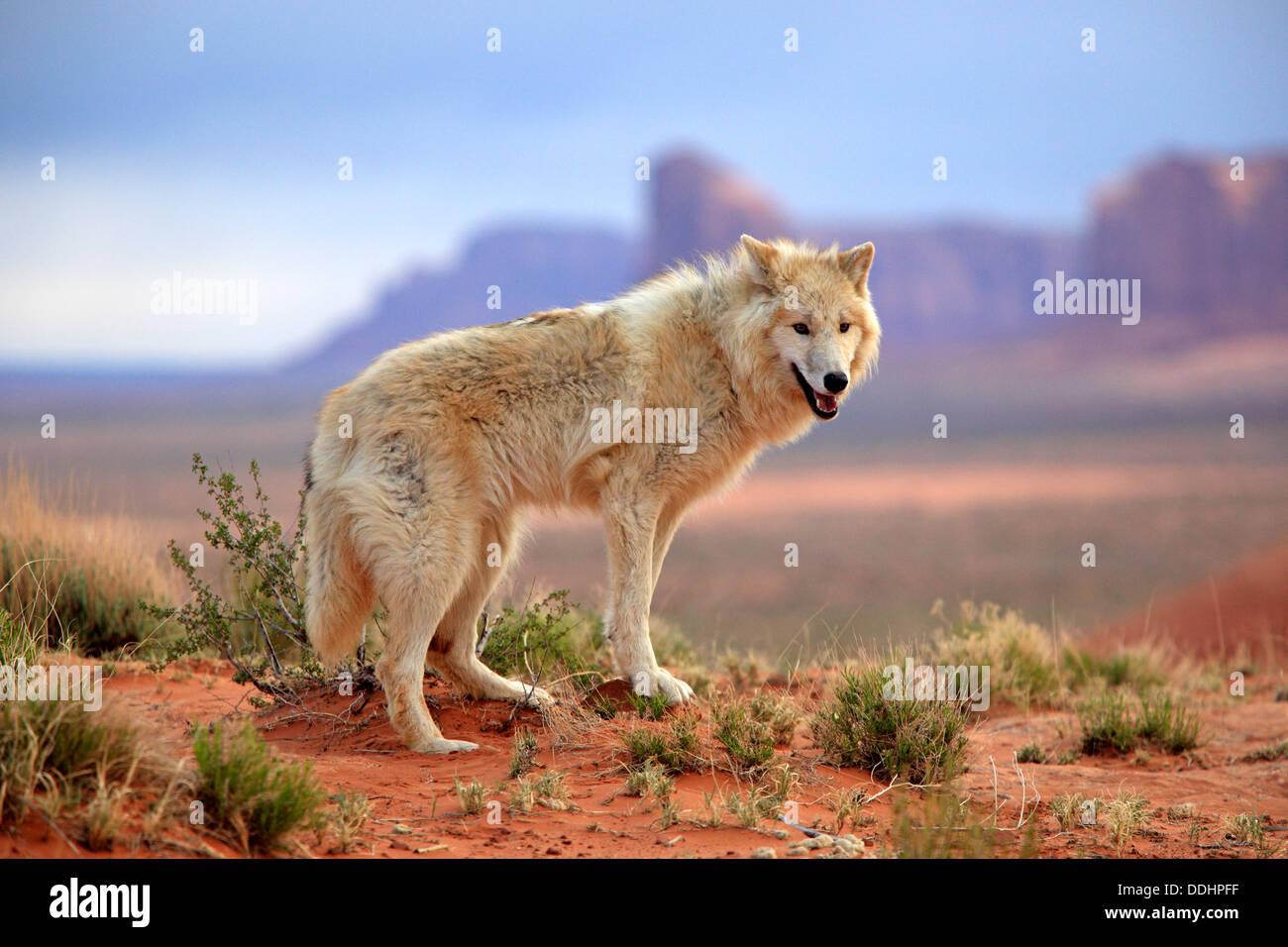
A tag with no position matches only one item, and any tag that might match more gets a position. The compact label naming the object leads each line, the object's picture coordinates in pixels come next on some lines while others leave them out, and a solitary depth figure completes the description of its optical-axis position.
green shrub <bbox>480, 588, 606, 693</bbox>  7.78
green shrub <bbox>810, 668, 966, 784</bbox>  6.34
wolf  6.38
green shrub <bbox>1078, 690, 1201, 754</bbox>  8.19
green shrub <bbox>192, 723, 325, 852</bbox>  4.31
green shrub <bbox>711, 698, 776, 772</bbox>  6.02
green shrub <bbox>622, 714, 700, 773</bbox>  5.97
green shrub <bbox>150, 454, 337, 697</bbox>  7.38
